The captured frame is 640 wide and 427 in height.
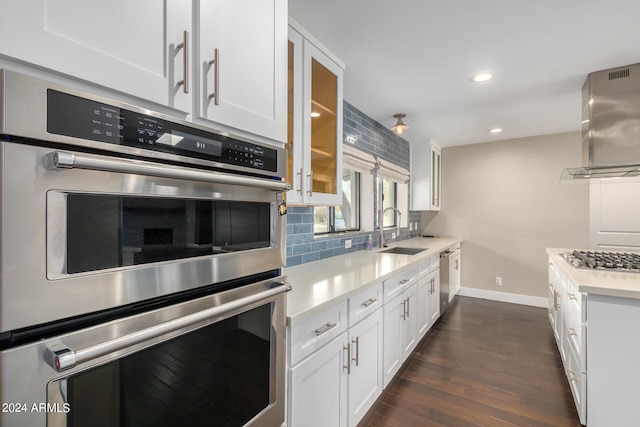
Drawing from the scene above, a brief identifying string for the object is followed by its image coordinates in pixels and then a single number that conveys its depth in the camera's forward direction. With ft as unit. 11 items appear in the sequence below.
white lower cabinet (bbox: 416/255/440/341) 9.15
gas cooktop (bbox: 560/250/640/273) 6.66
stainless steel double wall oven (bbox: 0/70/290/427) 1.64
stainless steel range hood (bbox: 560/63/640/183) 6.95
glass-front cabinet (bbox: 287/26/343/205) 5.35
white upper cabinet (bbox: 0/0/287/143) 1.80
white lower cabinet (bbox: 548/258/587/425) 5.69
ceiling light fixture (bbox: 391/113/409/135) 10.39
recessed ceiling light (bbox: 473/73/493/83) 7.60
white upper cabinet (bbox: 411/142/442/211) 14.37
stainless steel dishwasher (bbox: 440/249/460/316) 11.67
